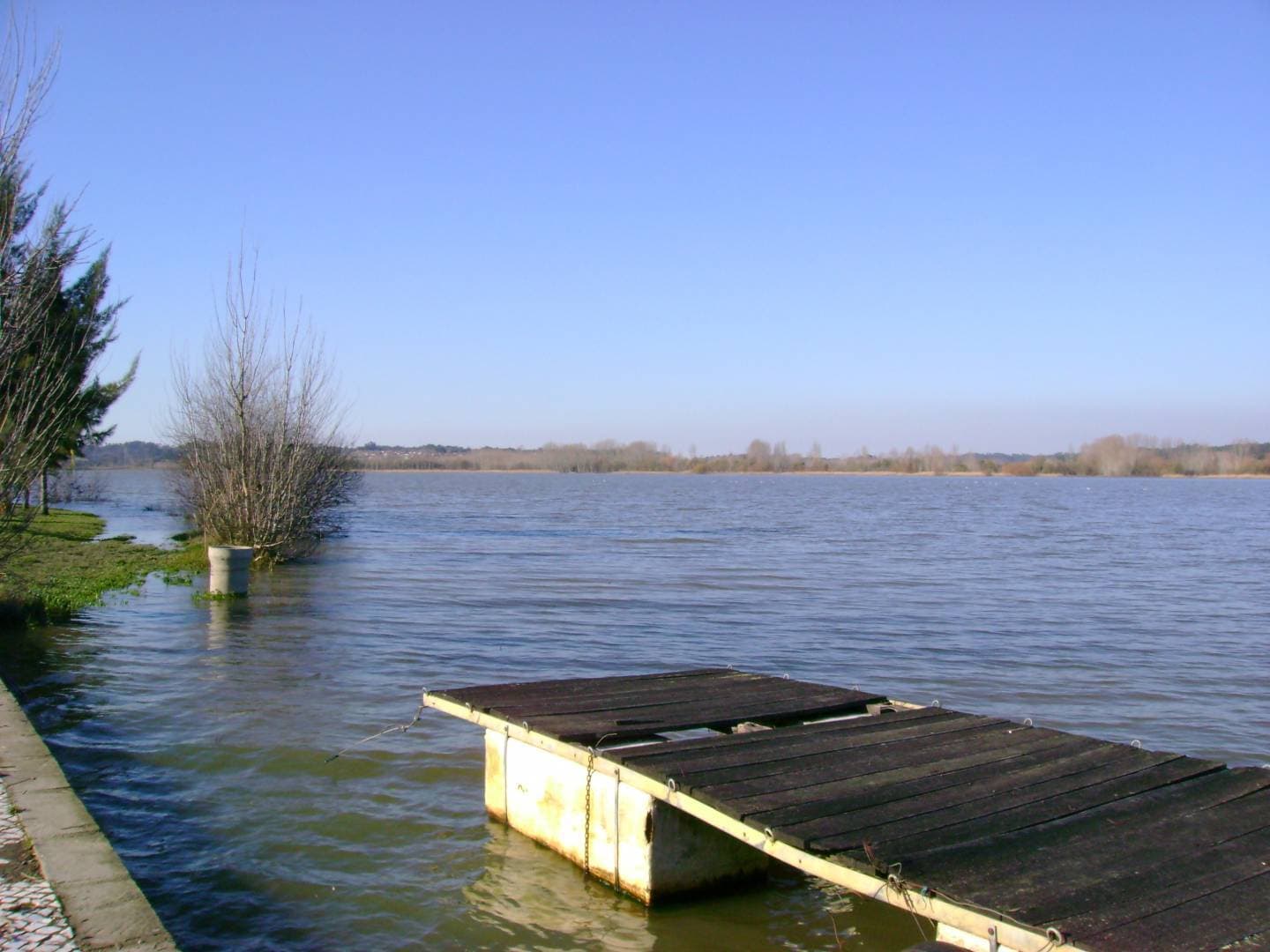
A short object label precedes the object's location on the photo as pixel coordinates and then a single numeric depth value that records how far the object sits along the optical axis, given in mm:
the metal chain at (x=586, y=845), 6492
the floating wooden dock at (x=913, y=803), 4152
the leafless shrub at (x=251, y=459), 23500
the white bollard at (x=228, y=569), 18422
